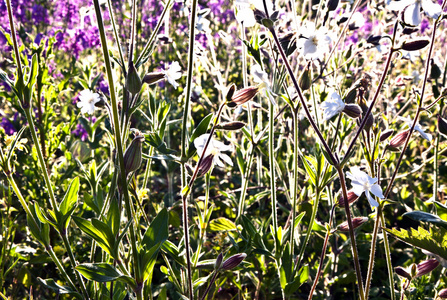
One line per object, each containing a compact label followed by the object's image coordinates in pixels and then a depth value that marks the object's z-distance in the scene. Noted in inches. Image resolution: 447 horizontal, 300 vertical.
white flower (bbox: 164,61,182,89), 31.0
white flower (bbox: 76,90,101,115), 31.2
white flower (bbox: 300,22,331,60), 29.6
